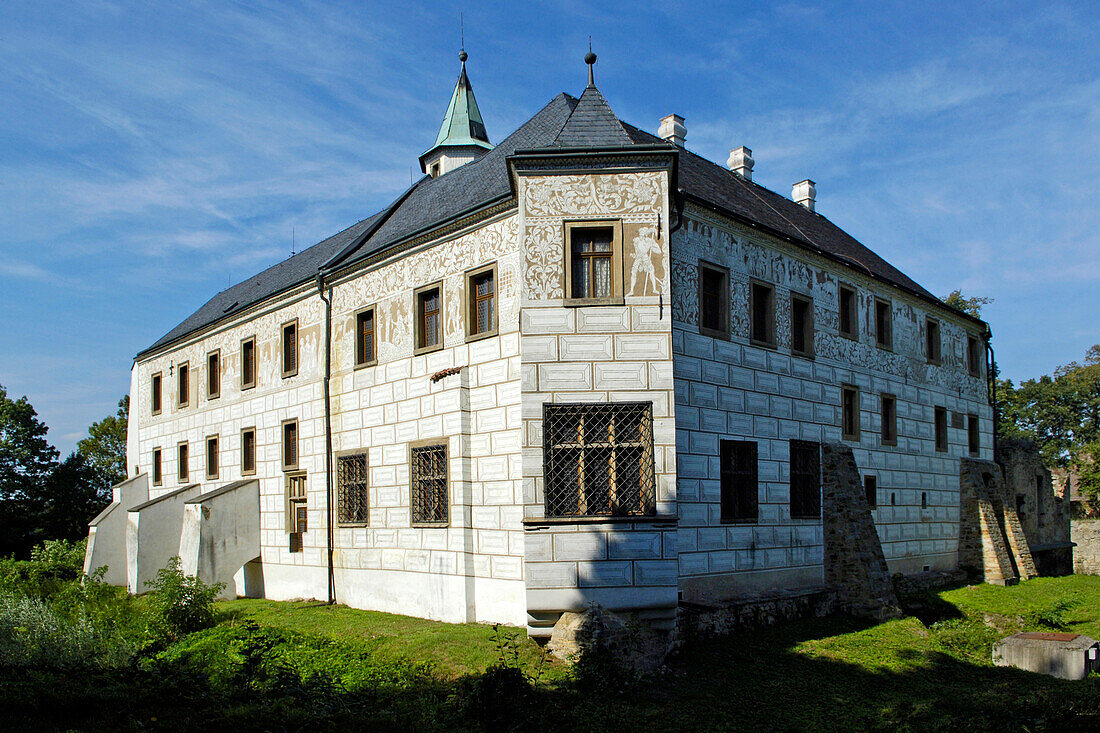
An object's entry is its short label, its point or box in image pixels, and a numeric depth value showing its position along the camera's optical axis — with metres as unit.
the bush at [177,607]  15.39
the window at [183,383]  27.19
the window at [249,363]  23.58
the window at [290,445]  21.31
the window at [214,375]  25.33
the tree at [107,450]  45.06
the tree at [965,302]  43.76
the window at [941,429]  24.61
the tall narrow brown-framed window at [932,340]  24.59
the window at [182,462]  26.73
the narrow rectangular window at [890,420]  21.94
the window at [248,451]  23.17
